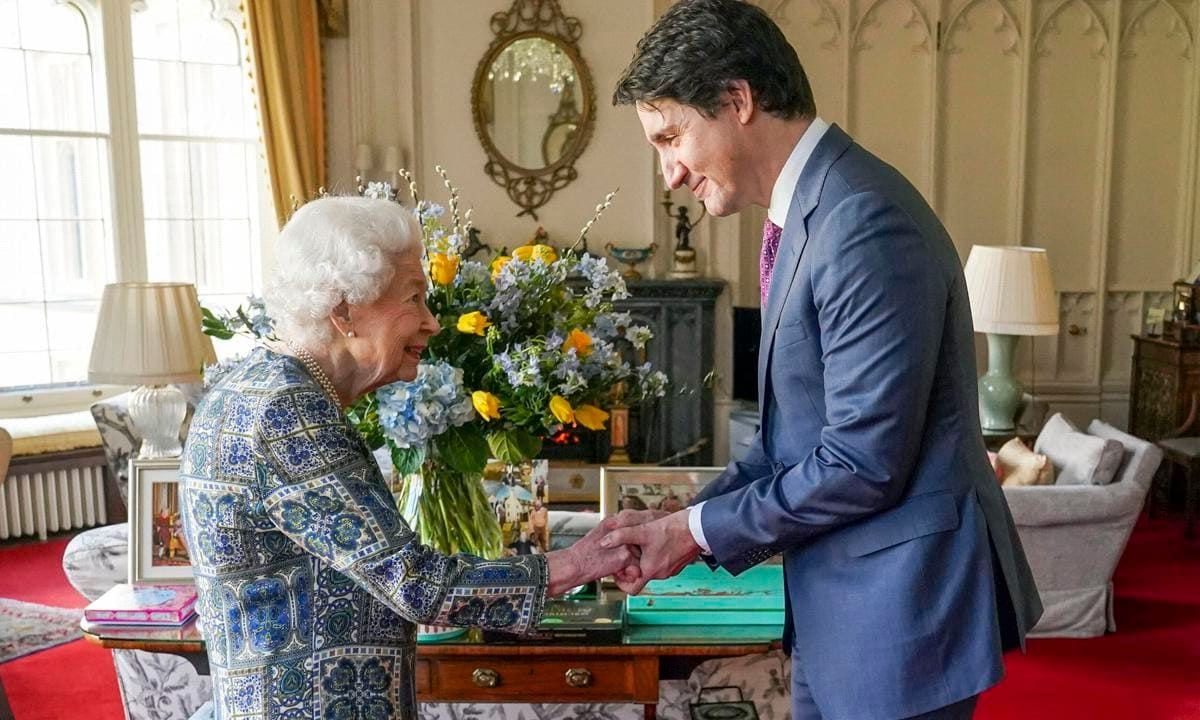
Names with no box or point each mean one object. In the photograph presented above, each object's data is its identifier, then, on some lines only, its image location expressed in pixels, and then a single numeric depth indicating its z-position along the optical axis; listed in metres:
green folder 2.27
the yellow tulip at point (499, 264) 2.16
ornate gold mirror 6.89
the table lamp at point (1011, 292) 5.01
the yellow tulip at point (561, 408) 2.04
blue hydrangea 2.01
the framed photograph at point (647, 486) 2.44
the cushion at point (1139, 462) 4.34
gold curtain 6.36
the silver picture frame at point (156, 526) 2.48
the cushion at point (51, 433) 5.68
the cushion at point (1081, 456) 4.38
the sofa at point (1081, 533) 4.27
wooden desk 2.20
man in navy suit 1.51
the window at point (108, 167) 6.09
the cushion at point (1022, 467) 4.36
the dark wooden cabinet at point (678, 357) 6.79
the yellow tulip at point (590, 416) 2.11
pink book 2.31
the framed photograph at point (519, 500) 2.43
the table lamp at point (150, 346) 4.00
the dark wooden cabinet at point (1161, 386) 6.21
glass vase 2.22
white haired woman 1.51
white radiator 5.71
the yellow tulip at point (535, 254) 2.17
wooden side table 5.64
